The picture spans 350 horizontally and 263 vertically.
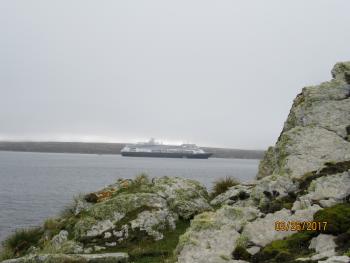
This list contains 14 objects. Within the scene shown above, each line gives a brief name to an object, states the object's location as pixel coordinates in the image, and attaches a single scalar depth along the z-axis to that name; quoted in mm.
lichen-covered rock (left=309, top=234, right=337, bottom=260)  10691
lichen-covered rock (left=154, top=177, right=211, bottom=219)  21109
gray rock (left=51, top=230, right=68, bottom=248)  19691
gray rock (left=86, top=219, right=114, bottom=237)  19297
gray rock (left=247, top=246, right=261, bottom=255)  12583
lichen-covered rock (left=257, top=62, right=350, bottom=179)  17797
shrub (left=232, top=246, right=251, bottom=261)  12473
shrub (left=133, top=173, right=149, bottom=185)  24094
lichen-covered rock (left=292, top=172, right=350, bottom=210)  14212
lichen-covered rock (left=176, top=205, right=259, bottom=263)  12885
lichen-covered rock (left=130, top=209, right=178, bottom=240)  19186
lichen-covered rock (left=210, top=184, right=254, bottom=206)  20438
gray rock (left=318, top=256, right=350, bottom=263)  9347
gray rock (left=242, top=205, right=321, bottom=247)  13129
